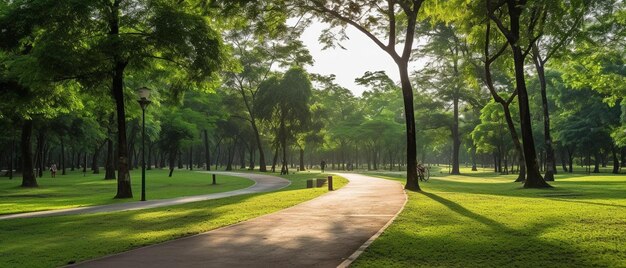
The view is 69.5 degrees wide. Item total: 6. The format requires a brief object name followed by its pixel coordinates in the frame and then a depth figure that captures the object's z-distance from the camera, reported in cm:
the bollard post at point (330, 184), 2431
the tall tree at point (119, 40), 1941
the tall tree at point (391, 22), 2241
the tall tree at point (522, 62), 2434
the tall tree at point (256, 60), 5791
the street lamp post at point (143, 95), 2198
